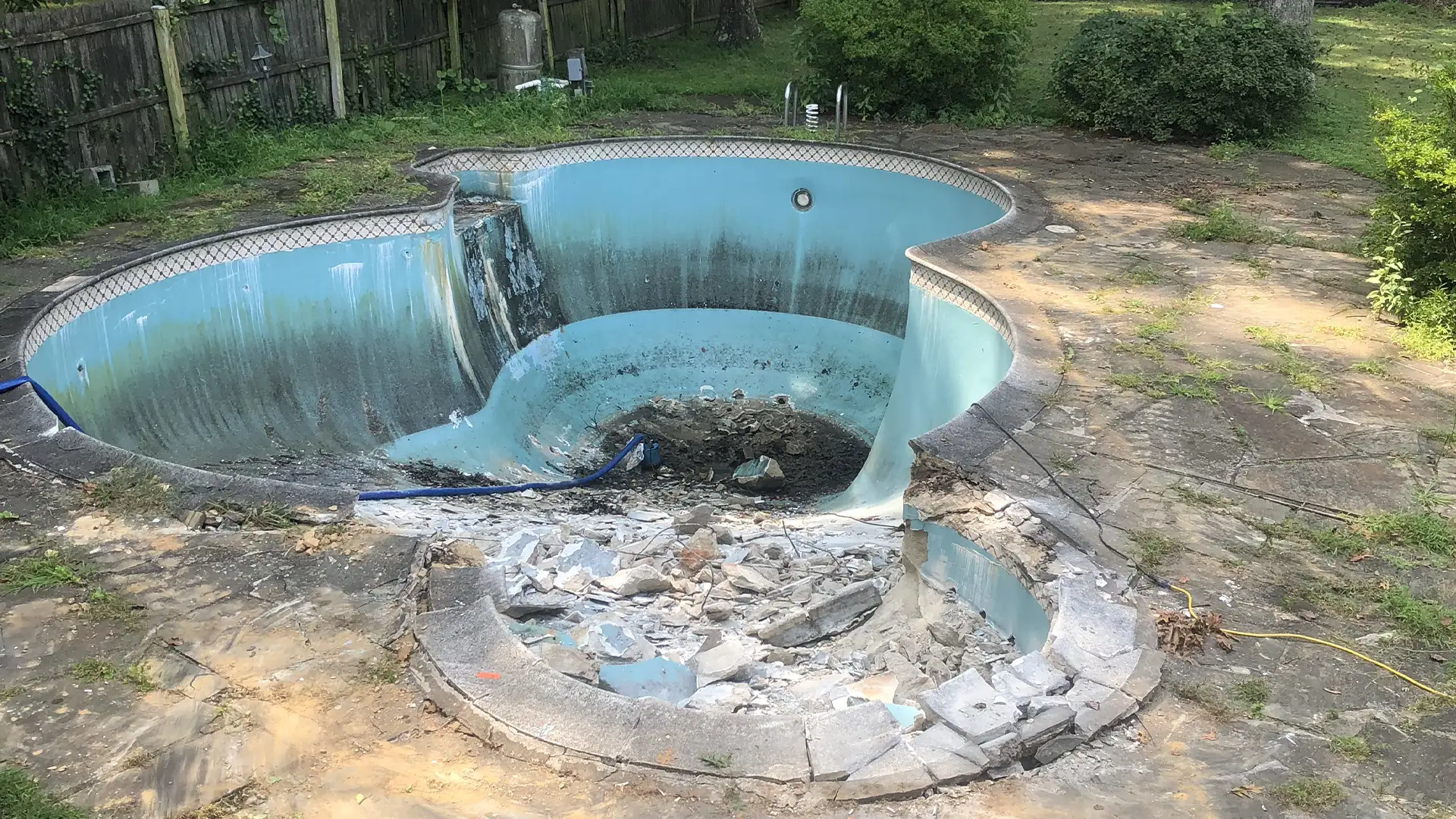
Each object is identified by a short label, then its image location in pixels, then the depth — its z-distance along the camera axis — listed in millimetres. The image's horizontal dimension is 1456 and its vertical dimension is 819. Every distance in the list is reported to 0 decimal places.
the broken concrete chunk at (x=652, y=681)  4582
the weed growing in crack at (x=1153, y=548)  5105
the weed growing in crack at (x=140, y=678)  4215
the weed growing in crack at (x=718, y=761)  3885
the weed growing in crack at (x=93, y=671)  4250
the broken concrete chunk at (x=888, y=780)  3783
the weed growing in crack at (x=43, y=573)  4777
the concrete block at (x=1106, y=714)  4086
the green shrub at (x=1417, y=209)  7371
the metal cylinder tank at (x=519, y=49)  13977
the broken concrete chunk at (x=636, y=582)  5656
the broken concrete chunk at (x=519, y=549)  5754
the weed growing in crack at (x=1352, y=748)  3957
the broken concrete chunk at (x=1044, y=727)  3971
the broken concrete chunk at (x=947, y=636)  5227
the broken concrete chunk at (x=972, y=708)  4043
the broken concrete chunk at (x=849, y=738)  3877
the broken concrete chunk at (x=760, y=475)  9492
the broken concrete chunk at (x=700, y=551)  5996
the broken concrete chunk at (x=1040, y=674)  4312
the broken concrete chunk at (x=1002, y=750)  3918
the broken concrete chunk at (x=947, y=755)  3857
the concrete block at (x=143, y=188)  10023
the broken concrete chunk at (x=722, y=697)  4555
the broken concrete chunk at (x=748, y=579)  5828
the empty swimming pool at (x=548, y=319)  8242
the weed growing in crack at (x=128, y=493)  5402
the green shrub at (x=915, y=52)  13250
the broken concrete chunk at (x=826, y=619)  5340
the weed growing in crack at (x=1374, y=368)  7059
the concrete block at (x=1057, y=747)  3959
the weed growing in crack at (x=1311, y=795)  3734
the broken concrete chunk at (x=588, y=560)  5770
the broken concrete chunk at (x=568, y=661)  4656
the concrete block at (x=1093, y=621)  4535
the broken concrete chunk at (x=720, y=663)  4789
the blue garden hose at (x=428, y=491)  6375
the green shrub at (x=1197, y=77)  12539
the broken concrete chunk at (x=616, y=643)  4977
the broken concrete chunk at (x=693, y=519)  6637
